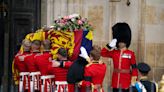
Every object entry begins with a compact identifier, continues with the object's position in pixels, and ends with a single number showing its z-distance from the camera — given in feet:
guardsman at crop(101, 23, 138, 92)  68.44
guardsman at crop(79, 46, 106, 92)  55.62
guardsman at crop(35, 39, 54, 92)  61.77
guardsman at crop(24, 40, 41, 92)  63.26
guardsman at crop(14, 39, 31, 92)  64.80
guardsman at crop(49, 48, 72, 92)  58.34
